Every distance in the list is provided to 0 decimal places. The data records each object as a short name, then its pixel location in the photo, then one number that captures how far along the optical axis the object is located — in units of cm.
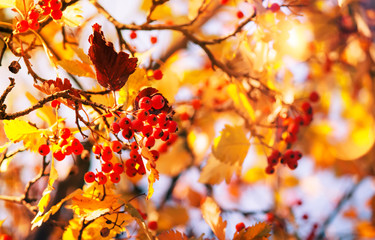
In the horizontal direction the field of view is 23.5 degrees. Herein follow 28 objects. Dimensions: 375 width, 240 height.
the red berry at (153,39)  110
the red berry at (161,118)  78
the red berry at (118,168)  81
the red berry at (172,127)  79
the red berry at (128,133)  77
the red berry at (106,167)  81
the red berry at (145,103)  77
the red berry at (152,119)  77
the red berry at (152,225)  99
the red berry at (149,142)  79
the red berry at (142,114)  77
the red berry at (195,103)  122
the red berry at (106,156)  81
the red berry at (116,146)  79
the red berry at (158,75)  92
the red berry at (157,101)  77
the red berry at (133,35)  102
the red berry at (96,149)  81
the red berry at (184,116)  118
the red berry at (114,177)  82
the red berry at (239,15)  104
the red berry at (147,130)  78
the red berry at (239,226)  92
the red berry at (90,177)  83
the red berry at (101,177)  82
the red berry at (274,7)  92
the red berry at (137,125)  77
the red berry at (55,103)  81
